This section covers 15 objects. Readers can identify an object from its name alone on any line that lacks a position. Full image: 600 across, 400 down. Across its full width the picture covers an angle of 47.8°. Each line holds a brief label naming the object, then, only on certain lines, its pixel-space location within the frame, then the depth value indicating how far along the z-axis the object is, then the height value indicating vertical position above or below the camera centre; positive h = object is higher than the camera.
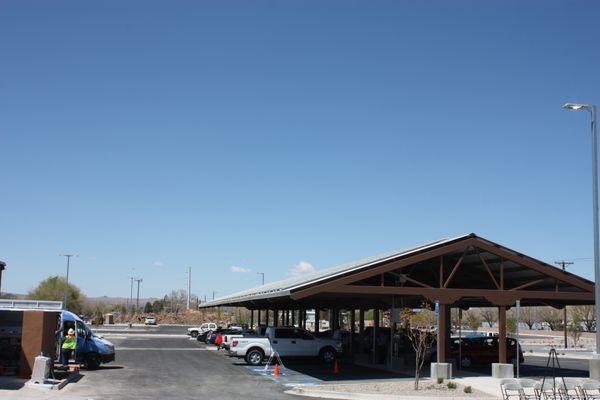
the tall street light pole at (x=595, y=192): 22.45 +3.62
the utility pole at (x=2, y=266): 35.19 +1.04
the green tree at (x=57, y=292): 92.50 -0.71
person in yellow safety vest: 26.41 -2.29
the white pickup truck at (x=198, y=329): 63.84 -3.68
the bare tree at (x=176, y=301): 166.60 -2.94
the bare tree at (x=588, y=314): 77.49 -1.66
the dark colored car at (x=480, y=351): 32.94 -2.58
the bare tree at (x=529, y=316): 125.19 -3.19
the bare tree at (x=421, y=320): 24.12 -0.85
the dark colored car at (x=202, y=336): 54.64 -3.72
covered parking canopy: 23.98 +0.73
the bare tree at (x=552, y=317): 104.34 -3.00
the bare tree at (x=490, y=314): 120.67 -3.00
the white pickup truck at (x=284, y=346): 31.03 -2.44
